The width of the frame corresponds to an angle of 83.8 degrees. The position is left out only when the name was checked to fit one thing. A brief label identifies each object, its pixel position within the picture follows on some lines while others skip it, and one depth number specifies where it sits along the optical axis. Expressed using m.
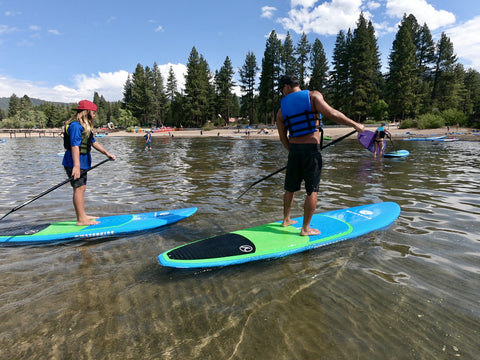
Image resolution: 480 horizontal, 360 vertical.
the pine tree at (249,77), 70.38
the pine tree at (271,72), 63.44
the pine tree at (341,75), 55.88
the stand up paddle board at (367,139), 14.30
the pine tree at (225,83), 73.25
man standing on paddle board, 4.04
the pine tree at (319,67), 61.53
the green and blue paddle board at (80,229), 4.85
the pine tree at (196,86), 70.12
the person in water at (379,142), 14.91
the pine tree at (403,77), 49.03
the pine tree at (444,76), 51.70
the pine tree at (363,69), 52.31
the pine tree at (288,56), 62.59
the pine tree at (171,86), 86.50
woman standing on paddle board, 4.81
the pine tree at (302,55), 63.59
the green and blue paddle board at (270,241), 3.65
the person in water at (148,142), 25.50
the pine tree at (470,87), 56.93
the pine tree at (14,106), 123.00
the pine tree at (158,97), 86.81
